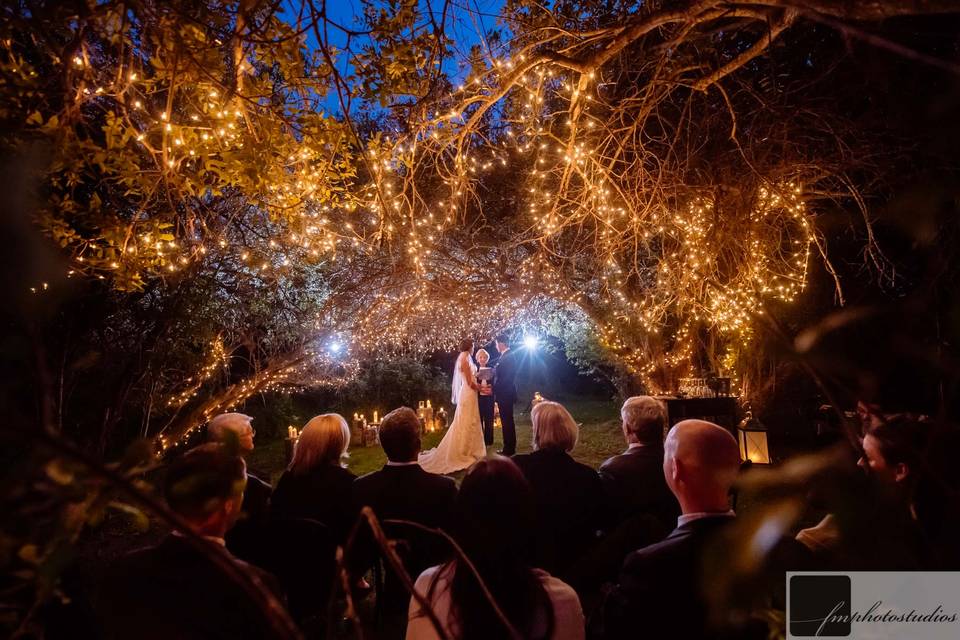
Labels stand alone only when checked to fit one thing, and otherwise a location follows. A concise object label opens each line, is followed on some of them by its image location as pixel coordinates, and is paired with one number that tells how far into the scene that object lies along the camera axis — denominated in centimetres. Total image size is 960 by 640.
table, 578
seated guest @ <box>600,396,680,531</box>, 284
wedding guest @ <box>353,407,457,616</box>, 290
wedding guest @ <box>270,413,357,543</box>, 299
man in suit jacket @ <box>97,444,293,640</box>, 147
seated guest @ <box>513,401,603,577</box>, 272
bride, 744
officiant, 812
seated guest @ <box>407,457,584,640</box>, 138
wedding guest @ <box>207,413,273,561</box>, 259
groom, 779
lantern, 409
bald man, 165
